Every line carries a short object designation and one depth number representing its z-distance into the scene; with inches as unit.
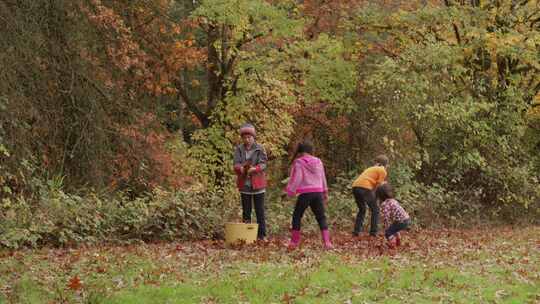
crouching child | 580.1
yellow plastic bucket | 559.2
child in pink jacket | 551.2
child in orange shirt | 682.8
